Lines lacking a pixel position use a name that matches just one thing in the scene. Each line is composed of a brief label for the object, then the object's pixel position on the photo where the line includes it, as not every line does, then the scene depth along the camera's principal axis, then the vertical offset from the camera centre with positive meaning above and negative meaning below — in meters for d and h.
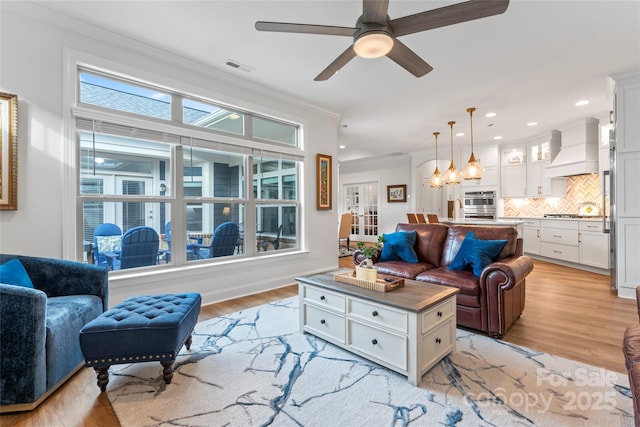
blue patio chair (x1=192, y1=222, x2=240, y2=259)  3.64 -0.39
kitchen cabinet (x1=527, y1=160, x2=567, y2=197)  6.23 +0.60
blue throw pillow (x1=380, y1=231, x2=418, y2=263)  3.48 -0.44
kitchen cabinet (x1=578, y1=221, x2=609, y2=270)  4.85 -0.59
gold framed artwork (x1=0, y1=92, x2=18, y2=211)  2.26 +0.49
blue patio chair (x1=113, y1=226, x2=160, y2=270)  3.04 -0.37
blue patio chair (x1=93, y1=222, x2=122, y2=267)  2.86 -0.26
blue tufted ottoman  1.72 -0.75
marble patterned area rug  1.58 -1.10
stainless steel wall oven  7.22 +0.16
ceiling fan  1.74 +1.20
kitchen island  5.09 -0.22
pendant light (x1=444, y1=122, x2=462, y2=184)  5.18 +0.62
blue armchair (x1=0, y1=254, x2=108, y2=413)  1.58 -0.73
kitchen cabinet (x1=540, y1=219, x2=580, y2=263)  5.40 -0.57
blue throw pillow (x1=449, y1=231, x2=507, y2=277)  2.73 -0.42
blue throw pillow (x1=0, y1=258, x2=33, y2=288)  1.88 -0.39
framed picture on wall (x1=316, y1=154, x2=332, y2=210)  4.76 +0.50
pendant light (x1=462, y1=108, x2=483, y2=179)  4.75 +0.67
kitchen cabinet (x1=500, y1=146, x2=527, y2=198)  6.80 +0.90
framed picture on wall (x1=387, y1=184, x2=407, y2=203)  8.69 +0.55
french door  9.55 +0.13
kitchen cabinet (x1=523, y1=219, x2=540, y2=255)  6.29 -0.56
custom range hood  5.46 +1.16
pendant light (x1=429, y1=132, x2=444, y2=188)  5.71 +0.61
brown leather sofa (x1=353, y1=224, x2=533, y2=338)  2.48 -0.61
